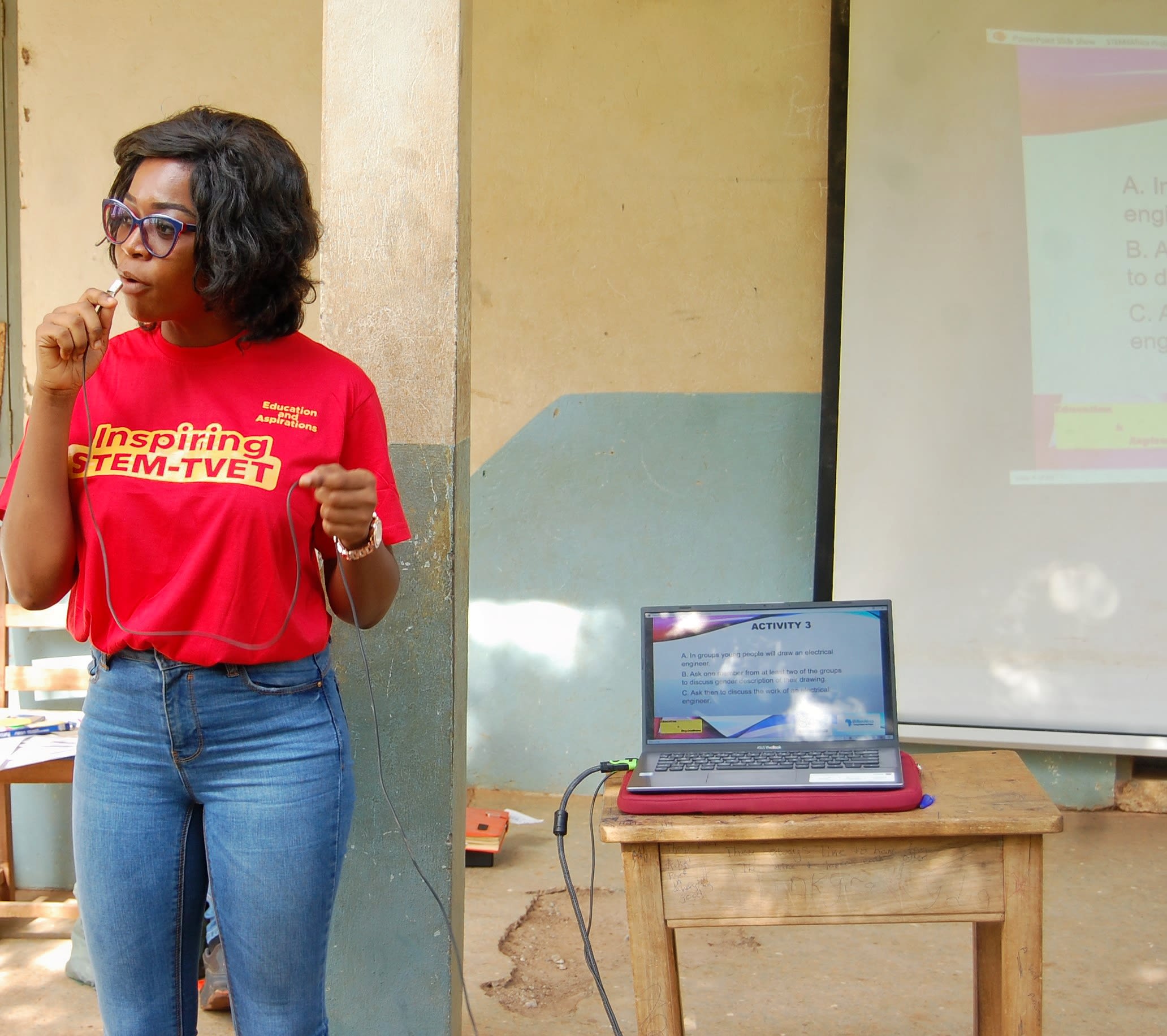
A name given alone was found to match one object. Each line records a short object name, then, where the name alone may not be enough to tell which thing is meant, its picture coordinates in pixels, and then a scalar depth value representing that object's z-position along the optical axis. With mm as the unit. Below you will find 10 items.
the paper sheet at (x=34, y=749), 3008
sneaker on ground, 2877
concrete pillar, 2156
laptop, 1934
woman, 1507
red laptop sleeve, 1781
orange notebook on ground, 3820
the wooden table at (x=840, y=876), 1760
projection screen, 3881
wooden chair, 3436
